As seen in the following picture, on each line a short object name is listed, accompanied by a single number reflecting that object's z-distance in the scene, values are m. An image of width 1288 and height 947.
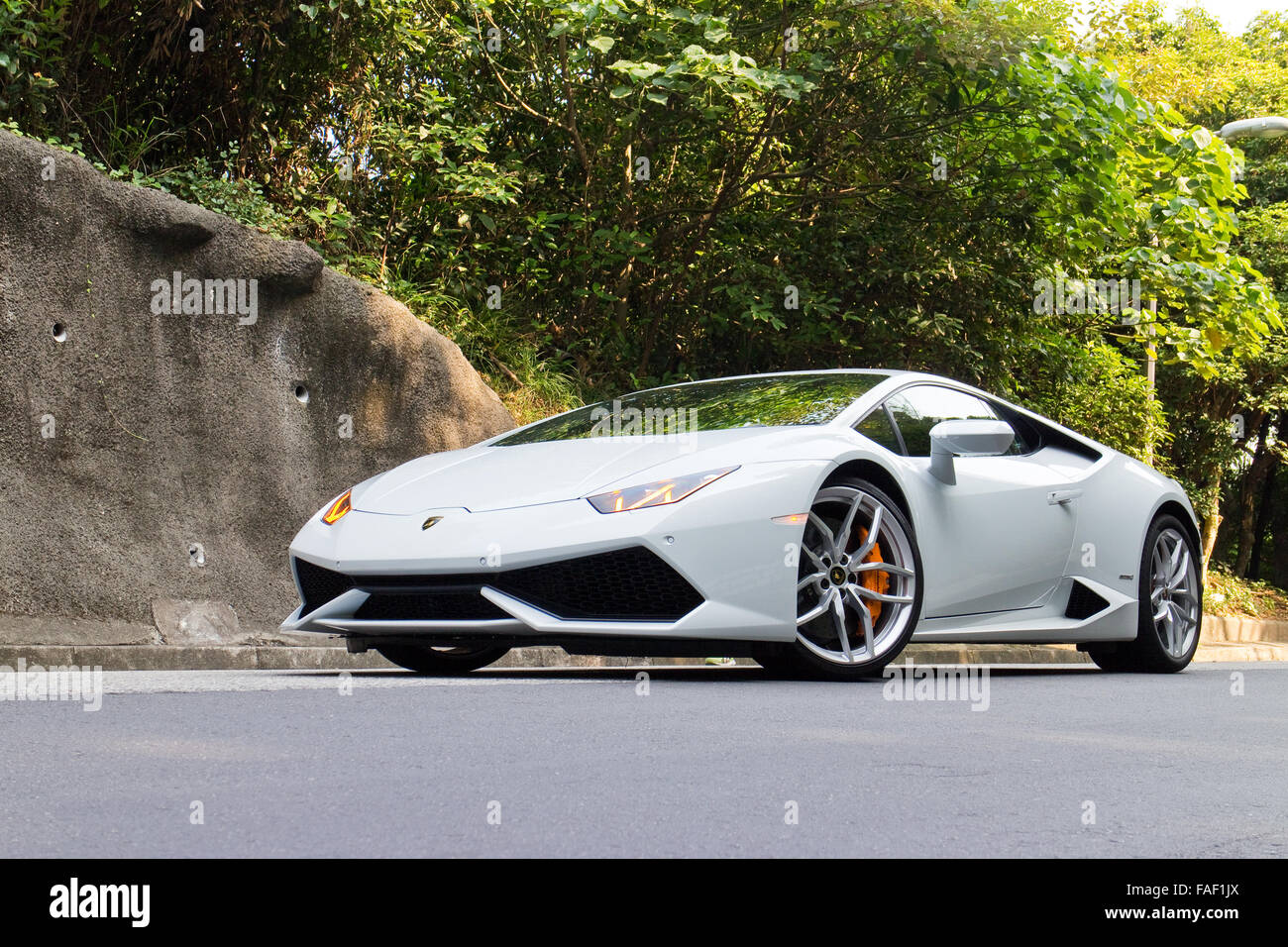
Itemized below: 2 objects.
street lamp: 15.45
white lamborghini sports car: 5.33
